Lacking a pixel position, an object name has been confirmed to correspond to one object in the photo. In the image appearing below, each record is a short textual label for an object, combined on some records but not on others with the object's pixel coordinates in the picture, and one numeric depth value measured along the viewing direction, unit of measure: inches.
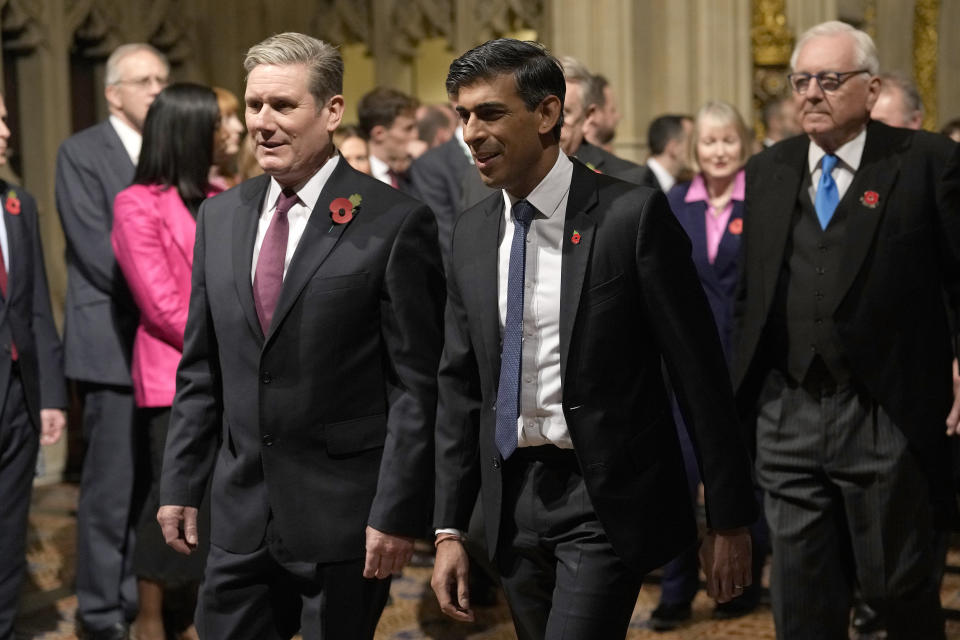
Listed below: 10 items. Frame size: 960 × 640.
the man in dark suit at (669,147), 266.5
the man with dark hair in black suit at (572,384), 101.1
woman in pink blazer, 170.4
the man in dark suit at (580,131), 184.5
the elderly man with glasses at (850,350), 139.2
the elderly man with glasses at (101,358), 182.4
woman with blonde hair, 195.0
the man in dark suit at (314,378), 109.8
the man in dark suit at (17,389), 167.6
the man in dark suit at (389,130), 251.4
